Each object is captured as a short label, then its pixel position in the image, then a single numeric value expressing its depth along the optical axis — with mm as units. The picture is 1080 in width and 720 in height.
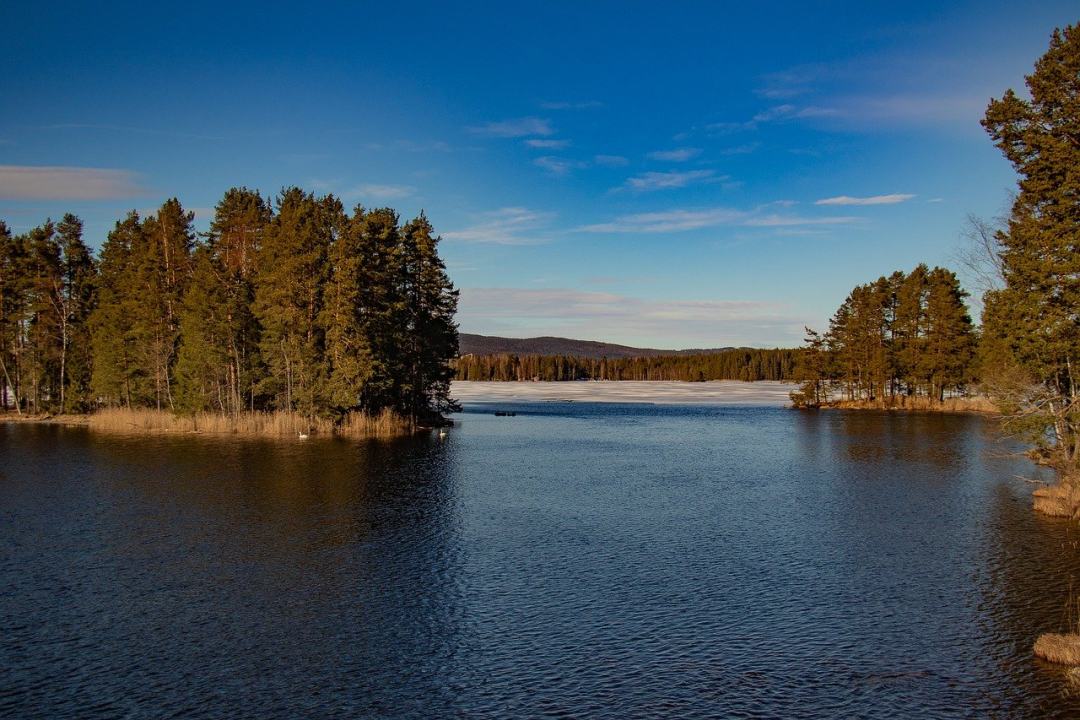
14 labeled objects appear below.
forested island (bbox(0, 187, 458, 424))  53219
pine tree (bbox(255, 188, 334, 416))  52531
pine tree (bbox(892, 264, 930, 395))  89000
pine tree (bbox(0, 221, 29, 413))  67062
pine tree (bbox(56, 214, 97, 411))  68688
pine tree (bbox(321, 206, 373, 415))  51875
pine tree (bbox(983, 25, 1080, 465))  24047
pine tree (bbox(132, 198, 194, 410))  60781
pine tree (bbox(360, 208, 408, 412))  54312
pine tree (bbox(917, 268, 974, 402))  85250
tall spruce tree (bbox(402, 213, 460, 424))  61219
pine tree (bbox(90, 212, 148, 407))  62875
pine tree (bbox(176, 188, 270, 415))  56531
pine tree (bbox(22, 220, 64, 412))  66438
